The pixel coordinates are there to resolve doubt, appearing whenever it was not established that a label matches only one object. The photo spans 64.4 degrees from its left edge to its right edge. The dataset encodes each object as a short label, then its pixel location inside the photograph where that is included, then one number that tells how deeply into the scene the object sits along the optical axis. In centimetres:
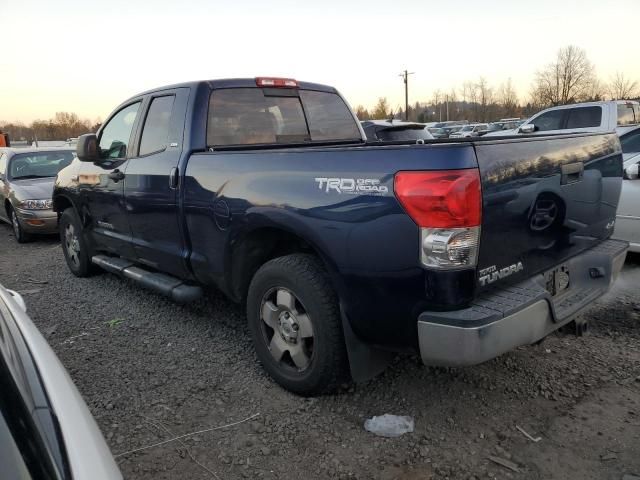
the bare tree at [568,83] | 5091
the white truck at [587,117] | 958
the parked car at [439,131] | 3093
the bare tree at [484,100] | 7294
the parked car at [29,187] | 844
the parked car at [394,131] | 947
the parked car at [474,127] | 3283
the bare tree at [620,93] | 5317
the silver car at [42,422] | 109
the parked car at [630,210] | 541
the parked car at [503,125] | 2966
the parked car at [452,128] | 3268
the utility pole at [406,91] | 6112
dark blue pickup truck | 232
